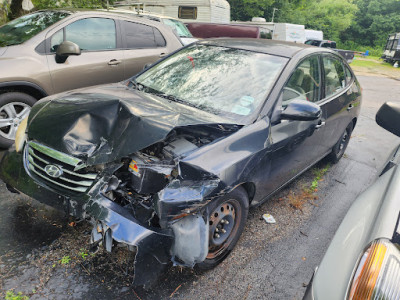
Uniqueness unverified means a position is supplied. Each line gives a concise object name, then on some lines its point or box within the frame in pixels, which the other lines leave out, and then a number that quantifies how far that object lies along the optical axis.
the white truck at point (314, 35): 24.09
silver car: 1.23
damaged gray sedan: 2.09
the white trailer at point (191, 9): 15.67
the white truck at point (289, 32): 19.33
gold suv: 3.87
